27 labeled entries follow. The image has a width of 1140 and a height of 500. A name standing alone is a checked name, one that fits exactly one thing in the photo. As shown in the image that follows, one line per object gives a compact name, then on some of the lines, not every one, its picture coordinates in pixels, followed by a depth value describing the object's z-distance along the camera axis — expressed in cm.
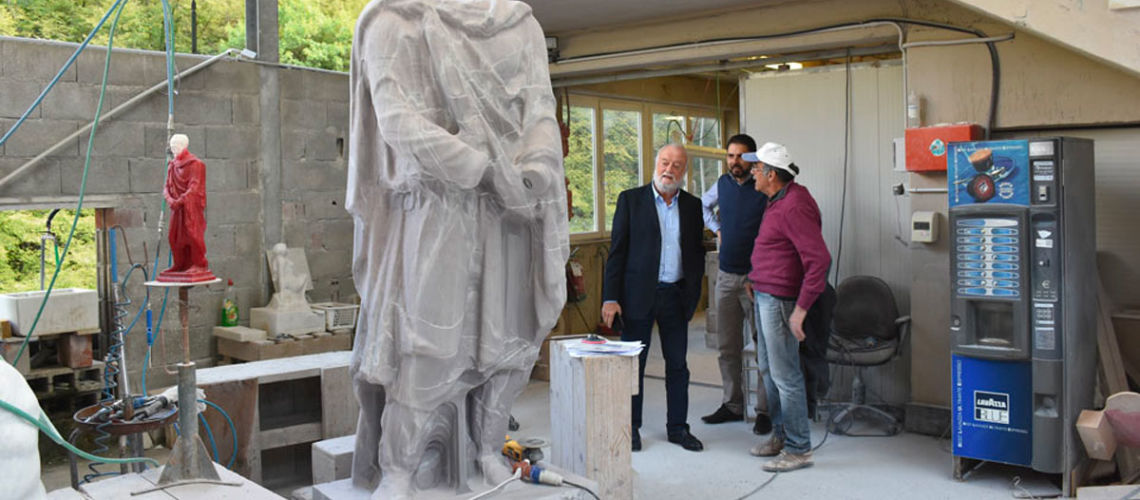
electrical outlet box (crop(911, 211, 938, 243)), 523
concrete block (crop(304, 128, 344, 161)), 628
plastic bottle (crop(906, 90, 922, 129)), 527
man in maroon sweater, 454
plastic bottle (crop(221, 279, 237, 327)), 584
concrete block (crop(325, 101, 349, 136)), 639
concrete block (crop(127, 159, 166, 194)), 541
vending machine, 426
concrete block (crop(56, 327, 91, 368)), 523
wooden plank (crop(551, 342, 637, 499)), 405
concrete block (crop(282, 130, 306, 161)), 614
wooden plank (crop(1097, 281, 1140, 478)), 459
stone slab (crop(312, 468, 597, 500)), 312
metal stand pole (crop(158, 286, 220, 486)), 311
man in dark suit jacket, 509
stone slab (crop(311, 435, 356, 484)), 368
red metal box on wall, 500
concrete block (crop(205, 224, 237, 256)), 581
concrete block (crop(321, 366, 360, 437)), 456
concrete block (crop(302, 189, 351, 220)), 631
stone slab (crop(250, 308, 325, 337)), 582
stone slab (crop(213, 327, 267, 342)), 562
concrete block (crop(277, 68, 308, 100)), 613
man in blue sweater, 527
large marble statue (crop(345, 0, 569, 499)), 293
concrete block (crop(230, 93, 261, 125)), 588
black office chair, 540
